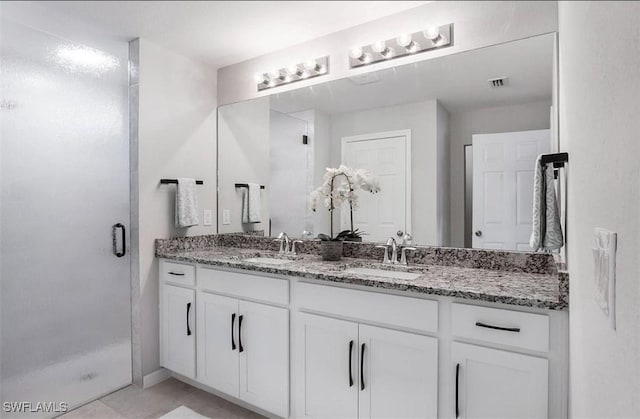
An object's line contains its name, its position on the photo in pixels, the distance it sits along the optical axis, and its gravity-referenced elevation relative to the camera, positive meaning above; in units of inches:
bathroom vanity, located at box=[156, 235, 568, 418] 53.2 -22.5
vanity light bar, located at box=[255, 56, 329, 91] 97.1 +35.2
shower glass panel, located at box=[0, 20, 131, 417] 78.4 -3.3
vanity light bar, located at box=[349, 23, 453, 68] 80.0 +35.4
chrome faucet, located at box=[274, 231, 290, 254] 102.0 -10.1
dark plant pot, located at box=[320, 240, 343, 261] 88.6 -10.7
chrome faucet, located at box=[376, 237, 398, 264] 84.1 -10.7
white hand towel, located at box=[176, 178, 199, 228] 103.2 +0.1
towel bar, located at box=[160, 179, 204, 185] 102.4 +6.4
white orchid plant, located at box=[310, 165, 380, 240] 89.7 +3.8
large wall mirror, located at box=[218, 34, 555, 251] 74.1 +13.6
